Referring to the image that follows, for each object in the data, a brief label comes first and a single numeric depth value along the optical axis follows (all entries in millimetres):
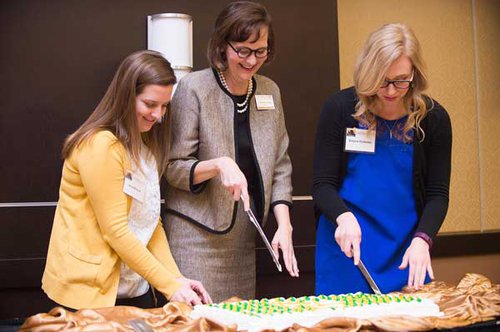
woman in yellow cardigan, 1798
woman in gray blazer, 2094
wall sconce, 2992
